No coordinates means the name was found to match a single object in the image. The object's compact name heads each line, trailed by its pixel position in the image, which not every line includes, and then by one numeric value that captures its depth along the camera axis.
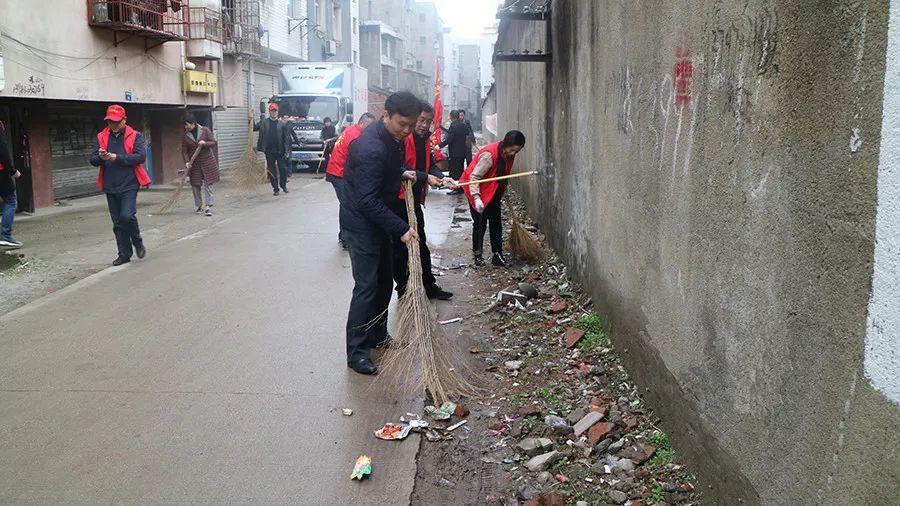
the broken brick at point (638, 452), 3.80
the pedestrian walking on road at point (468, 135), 14.82
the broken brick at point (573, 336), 5.58
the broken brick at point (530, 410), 4.49
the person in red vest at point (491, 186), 7.82
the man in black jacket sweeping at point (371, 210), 5.02
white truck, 23.97
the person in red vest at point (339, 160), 8.21
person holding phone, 8.35
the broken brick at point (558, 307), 6.43
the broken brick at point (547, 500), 3.40
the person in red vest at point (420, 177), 6.45
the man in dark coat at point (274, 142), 16.47
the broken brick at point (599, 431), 4.04
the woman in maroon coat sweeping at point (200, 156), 13.01
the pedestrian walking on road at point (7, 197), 9.44
